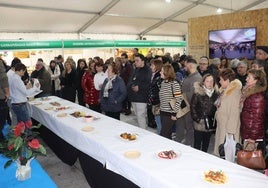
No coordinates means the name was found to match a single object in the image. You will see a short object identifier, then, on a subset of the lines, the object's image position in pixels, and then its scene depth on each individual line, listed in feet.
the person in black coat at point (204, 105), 10.25
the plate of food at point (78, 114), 11.83
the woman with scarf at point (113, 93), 13.20
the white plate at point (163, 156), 6.84
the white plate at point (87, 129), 9.50
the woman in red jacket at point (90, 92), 16.25
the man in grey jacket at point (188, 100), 11.69
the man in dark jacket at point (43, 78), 17.95
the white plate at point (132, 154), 6.97
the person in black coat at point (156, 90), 12.83
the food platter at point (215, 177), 5.52
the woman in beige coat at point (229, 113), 9.76
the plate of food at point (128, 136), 8.30
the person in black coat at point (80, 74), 19.83
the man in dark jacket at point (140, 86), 13.93
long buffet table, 5.76
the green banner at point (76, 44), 26.32
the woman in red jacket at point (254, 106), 9.18
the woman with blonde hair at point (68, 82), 19.10
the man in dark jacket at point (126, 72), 20.59
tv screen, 22.45
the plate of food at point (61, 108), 13.36
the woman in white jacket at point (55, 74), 22.49
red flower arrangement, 5.99
